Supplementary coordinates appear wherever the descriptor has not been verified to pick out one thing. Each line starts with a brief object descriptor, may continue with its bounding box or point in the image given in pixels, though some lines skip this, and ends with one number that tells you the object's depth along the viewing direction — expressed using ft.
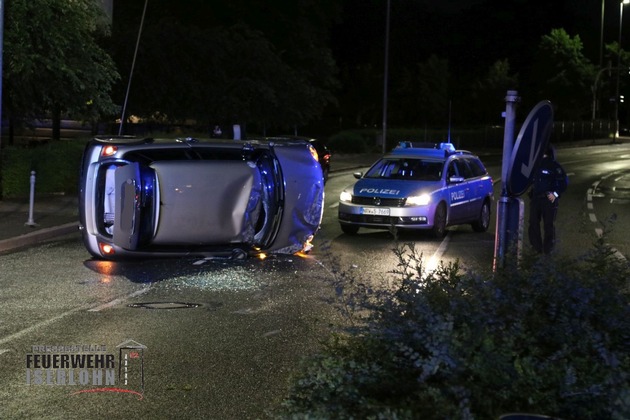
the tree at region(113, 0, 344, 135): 114.93
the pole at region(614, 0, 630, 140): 226.95
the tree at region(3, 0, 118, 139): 65.36
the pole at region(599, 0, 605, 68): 222.03
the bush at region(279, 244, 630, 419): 14.30
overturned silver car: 38.50
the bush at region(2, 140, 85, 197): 69.00
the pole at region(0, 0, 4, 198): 56.29
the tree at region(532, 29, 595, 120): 232.53
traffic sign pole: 24.75
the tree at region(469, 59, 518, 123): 223.92
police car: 52.01
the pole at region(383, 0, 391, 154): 137.32
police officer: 42.16
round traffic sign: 23.85
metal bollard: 53.64
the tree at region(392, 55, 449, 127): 220.45
